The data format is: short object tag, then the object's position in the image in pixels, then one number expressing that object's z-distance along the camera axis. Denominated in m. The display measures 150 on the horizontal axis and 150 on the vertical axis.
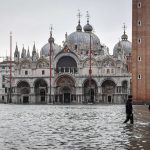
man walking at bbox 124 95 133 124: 24.79
